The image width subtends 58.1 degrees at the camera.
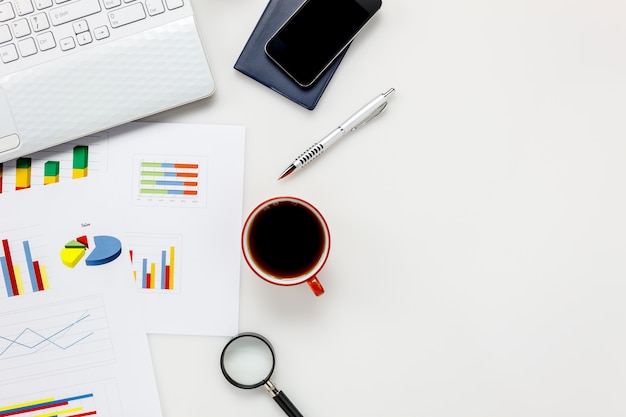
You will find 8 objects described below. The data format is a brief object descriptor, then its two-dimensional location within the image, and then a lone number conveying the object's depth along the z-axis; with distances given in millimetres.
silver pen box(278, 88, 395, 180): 729
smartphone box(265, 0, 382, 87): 729
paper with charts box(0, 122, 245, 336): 739
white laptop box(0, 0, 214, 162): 688
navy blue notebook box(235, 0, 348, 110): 740
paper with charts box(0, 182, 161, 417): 740
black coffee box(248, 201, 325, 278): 684
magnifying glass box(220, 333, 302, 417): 732
